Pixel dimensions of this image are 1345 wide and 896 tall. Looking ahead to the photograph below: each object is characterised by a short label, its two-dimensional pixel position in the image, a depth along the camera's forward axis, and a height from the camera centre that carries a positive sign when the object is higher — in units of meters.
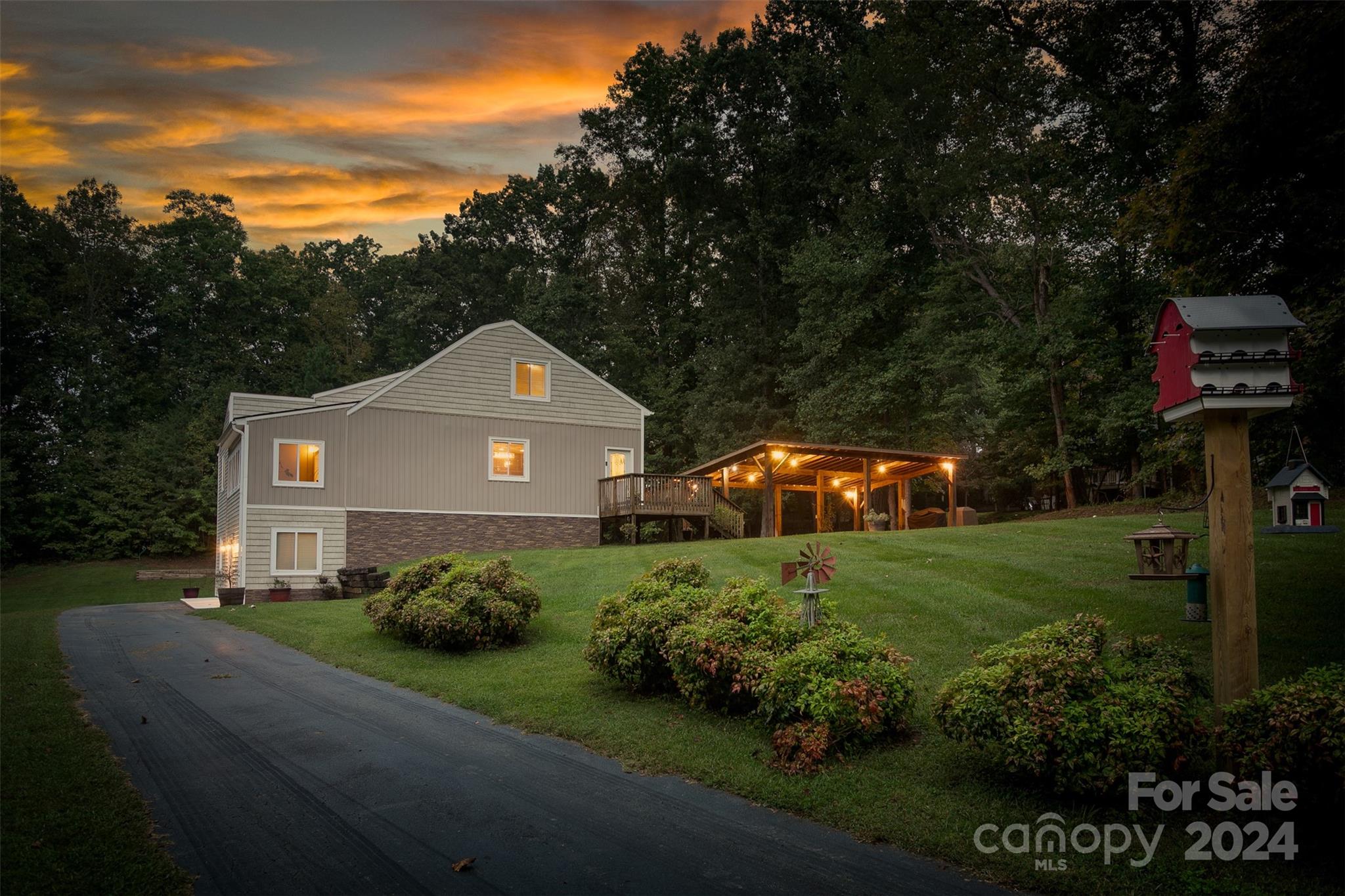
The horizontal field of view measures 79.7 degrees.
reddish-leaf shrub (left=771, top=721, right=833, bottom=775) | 5.98 -1.87
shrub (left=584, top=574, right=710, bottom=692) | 8.20 -1.42
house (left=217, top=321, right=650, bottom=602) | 22.00 +1.25
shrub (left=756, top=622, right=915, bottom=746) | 6.27 -1.51
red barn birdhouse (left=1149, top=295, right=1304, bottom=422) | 5.07 +0.90
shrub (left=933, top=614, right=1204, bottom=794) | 4.98 -1.37
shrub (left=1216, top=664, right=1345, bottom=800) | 4.21 -1.29
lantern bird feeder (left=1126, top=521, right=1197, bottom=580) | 6.64 -0.45
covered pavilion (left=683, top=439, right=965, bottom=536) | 23.27 +0.95
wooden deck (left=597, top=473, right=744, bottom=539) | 24.72 +0.14
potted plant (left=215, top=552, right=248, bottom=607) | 20.59 -2.21
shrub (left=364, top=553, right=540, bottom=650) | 10.83 -1.43
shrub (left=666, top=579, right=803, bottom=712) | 7.19 -1.36
